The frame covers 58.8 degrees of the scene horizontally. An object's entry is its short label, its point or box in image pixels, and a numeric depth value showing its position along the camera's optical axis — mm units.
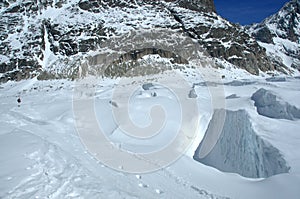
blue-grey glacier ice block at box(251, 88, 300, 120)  12673
